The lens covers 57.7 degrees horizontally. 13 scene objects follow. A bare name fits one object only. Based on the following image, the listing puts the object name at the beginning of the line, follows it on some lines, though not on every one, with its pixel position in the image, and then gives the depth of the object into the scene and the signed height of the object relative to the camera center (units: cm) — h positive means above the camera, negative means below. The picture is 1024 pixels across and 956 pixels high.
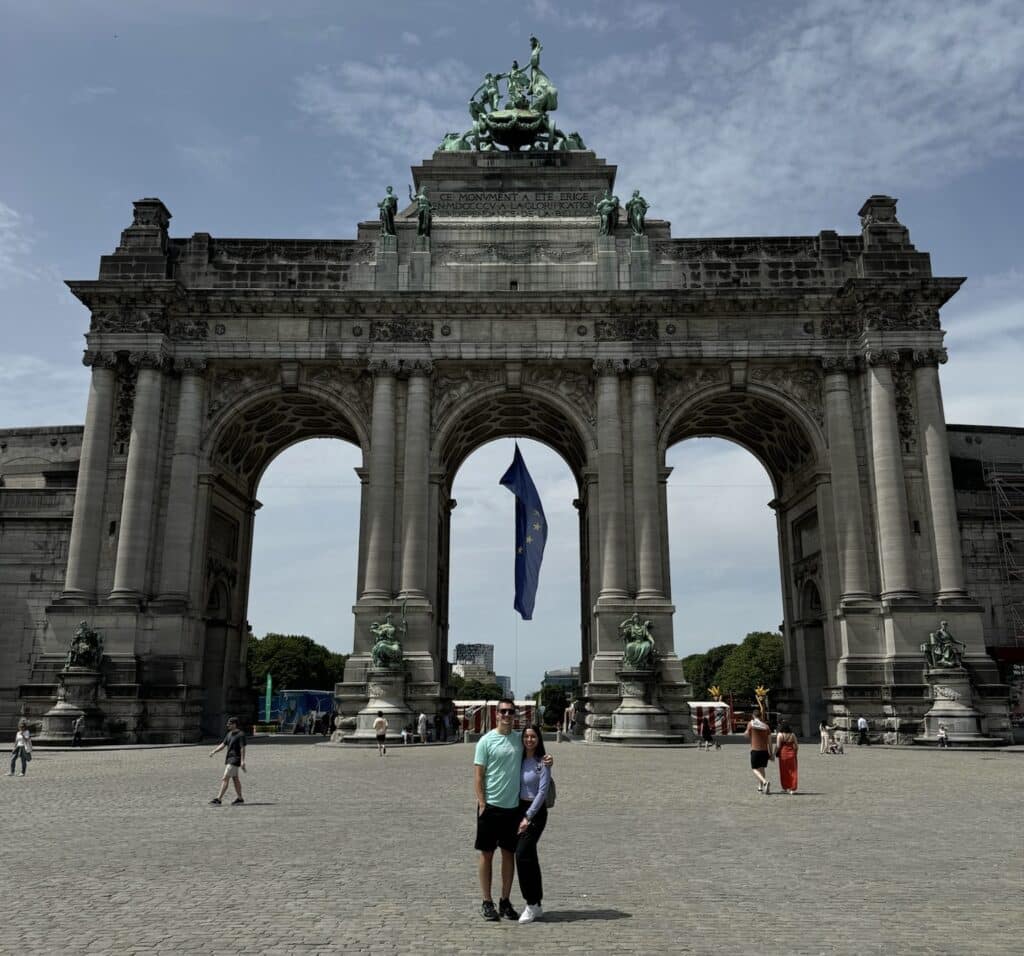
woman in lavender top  884 -110
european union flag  4456 +799
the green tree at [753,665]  11300 +473
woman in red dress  1934 -108
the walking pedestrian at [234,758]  1777 -111
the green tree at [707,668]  13834 +543
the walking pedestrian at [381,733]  3309 -112
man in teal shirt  892 -95
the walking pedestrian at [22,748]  2450 -132
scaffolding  4459 +735
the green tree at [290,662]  11112 +450
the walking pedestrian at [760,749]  1947 -93
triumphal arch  4044 +1408
